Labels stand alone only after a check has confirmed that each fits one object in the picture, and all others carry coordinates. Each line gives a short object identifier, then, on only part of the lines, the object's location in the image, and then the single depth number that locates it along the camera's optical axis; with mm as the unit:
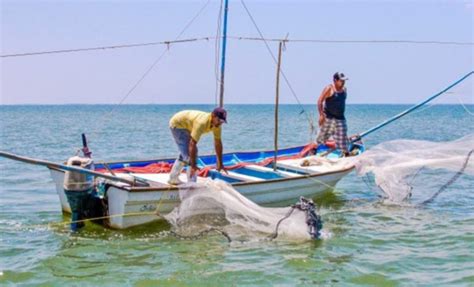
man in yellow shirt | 8867
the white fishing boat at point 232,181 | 8664
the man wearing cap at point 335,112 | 12234
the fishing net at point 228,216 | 8305
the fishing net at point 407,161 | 10297
